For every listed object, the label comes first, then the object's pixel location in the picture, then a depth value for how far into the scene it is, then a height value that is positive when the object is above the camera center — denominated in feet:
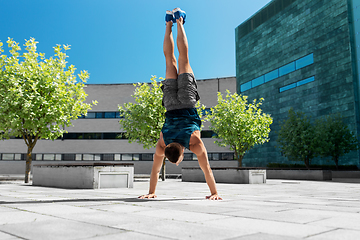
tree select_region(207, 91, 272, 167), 79.66 +9.03
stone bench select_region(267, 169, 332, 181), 72.13 -3.49
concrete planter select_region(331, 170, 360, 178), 88.38 -3.92
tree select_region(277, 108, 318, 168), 93.20 +6.26
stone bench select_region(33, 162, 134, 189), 38.50 -2.17
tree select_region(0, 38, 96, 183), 49.85 +10.99
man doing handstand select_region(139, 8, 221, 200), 20.54 +3.86
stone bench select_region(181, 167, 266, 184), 53.16 -2.70
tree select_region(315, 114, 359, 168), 91.50 +6.16
